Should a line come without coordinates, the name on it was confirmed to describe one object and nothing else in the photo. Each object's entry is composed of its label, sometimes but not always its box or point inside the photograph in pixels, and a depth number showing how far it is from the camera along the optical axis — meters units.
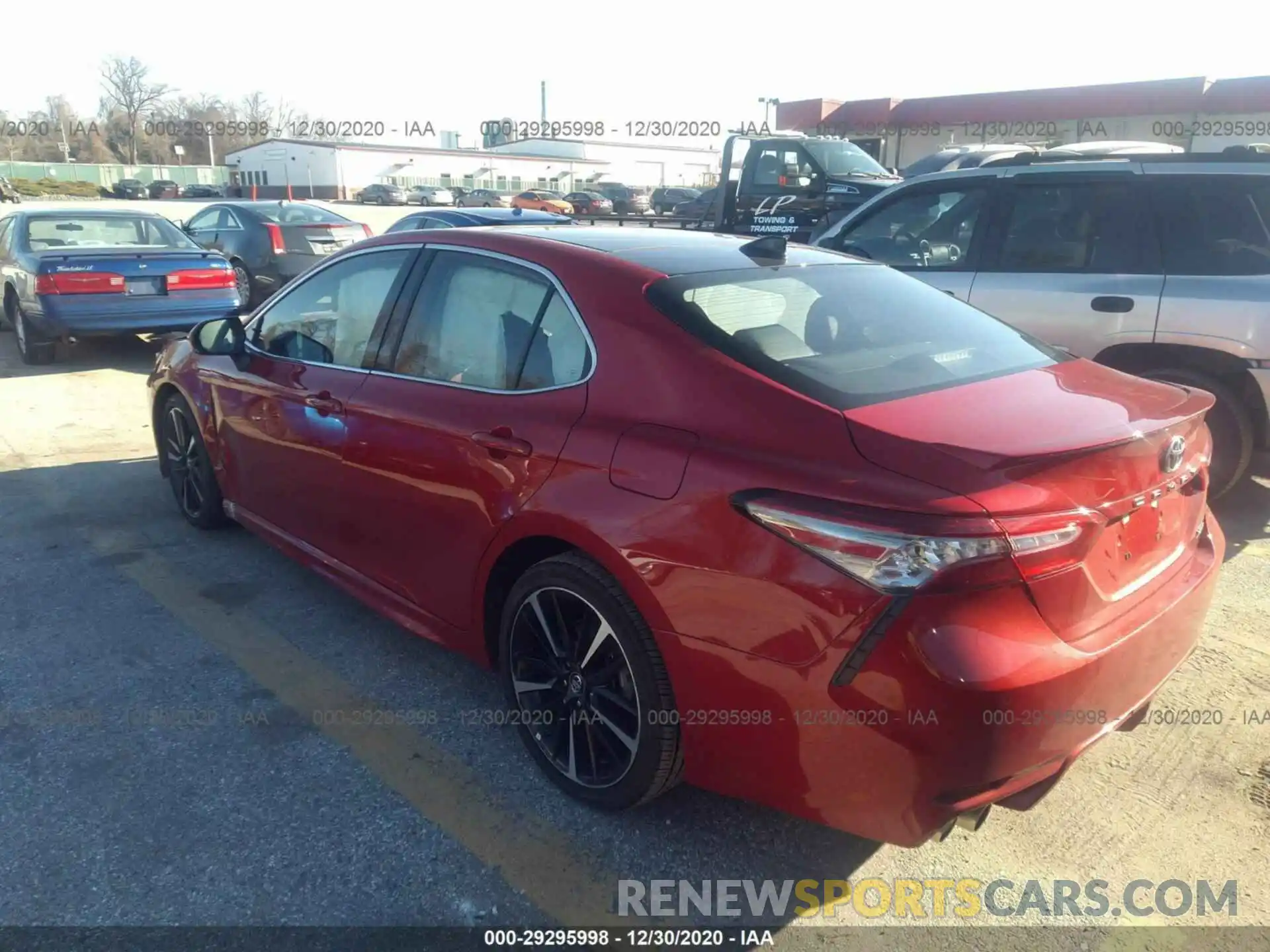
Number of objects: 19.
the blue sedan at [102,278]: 8.91
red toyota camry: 2.09
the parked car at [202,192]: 57.94
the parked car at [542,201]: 28.98
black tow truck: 11.49
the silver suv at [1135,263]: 4.85
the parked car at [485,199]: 40.56
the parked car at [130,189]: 57.91
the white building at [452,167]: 65.56
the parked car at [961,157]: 13.01
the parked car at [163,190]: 59.22
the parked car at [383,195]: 55.25
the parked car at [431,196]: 52.56
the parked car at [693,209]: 16.48
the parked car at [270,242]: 12.30
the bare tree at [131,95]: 80.94
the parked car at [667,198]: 30.25
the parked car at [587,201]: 27.79
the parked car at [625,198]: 35.06
